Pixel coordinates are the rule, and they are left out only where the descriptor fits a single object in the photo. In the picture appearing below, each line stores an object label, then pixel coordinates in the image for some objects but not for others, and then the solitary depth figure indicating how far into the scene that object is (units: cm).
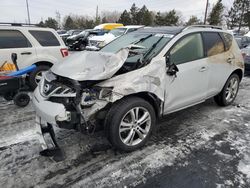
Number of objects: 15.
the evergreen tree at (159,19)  4823
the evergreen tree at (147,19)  5024
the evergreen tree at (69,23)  6260
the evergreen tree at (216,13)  4100
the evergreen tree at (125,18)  5366
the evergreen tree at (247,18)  4216
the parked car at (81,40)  1766
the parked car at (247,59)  802
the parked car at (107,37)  1323
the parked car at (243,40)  1316
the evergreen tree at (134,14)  5344
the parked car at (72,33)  2439
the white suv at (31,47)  570
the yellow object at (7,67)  556
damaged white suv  279
